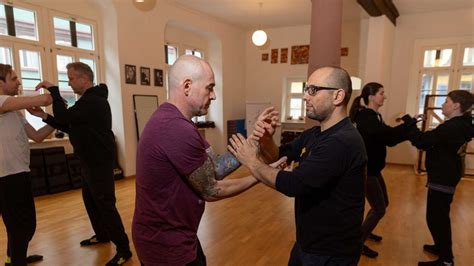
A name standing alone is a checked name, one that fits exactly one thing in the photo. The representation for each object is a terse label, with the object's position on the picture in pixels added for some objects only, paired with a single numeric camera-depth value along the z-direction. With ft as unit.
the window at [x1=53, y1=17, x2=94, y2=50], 15.79
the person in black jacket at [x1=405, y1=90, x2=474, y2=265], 7.48
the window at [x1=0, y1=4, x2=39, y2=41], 13.73
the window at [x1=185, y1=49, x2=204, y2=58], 24.50
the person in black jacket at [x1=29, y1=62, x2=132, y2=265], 7.49
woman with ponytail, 8.03
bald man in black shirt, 4.14
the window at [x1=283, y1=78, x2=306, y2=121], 27.22
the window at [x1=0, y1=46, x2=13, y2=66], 13.71
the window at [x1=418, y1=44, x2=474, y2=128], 20.71
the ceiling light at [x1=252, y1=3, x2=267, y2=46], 19.07
